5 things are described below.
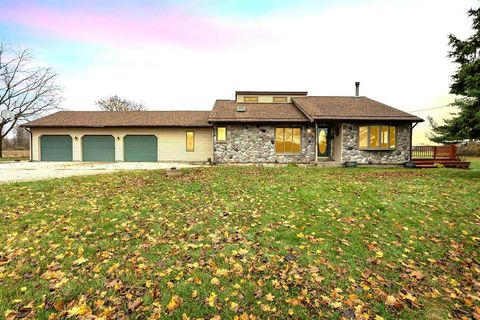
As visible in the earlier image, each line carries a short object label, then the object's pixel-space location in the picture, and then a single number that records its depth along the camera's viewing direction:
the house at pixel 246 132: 15.59
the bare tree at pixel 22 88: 25.75
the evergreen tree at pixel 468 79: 9.30
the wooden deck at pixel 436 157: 15.66
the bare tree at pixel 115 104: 38.03
